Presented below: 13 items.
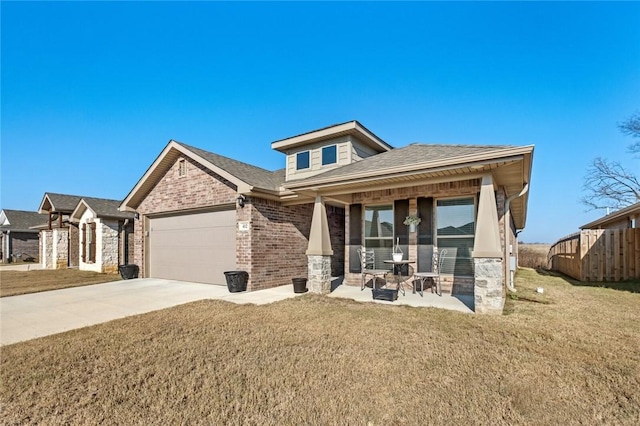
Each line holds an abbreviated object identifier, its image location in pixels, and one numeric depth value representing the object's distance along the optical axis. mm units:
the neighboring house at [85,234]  15078
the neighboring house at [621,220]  10725
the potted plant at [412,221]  8492
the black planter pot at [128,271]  11875
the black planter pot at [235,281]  8781
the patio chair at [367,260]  9212
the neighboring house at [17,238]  25094
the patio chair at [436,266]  8004
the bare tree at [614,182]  19734
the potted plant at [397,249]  8352
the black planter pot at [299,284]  8289
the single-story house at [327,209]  6285
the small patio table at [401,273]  8633
